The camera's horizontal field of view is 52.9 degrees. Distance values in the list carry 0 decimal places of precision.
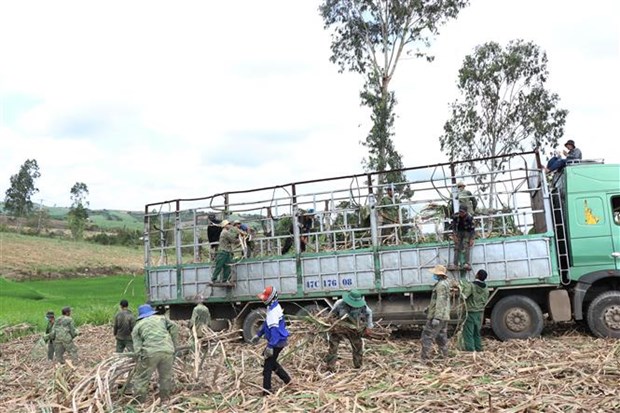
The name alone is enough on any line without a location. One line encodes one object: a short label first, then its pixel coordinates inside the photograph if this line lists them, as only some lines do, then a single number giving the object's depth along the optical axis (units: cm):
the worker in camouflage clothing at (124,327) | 1127
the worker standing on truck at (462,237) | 1121
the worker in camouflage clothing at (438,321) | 975
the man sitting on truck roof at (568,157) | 1186
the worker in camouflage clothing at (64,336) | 1185
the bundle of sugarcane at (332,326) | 913
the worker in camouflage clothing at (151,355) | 783
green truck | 1120
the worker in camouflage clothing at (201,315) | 1212
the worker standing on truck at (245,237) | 1313
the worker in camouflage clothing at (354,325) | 917
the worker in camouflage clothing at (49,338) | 1207
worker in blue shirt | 817
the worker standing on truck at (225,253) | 1309
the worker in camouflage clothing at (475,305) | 1052
